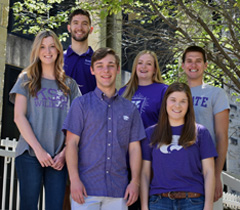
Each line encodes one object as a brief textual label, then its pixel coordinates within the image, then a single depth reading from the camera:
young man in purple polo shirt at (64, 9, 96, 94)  5.08
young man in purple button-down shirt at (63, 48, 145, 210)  3.77
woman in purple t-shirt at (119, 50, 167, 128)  4.57
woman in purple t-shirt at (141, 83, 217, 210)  3.82
